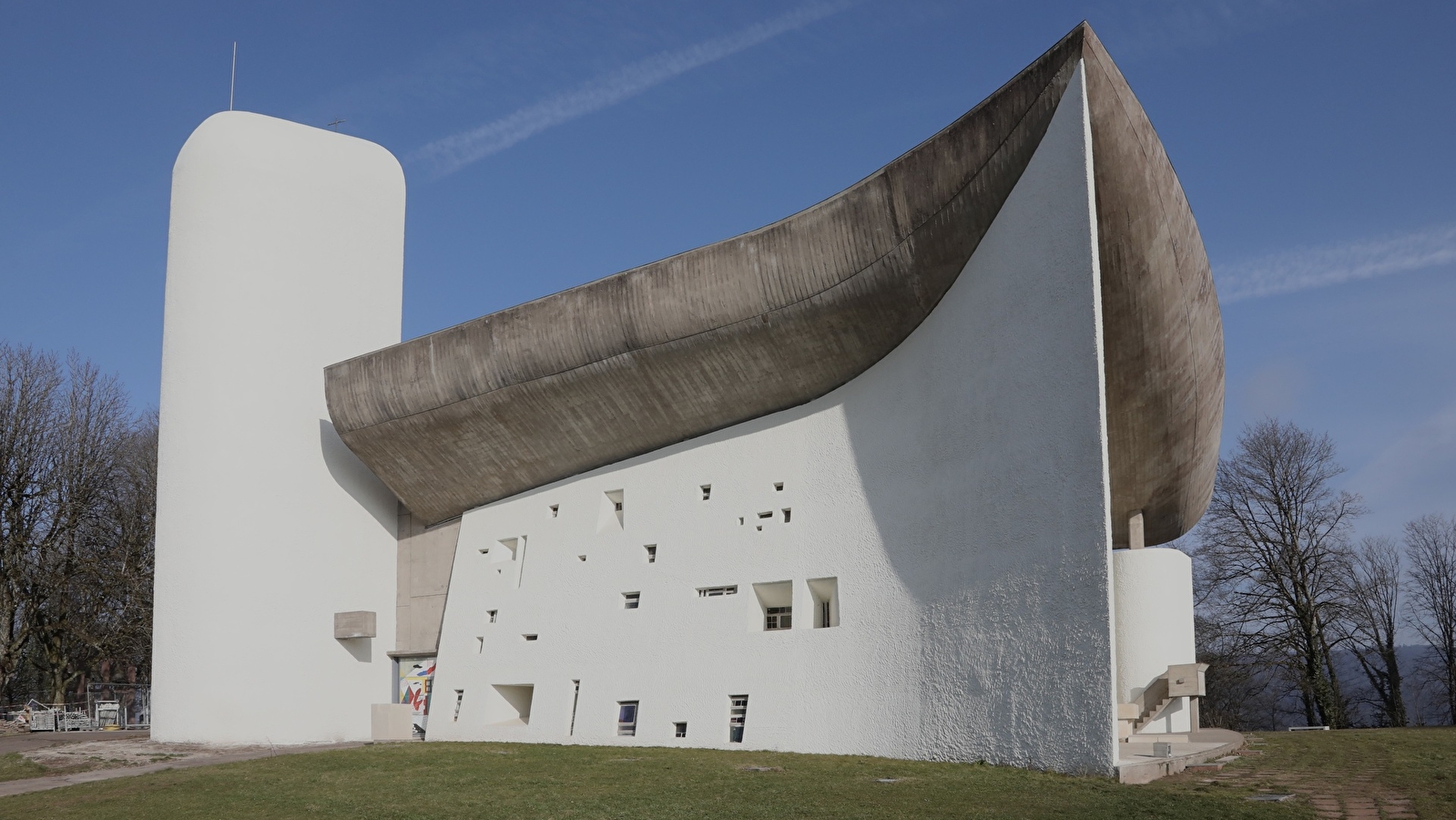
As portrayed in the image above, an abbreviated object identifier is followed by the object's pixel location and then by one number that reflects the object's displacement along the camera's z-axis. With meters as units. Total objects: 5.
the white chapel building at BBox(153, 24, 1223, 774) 13.34
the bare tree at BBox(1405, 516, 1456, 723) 28.91
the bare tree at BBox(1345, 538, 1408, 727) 27.86
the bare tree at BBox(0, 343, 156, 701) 29.56
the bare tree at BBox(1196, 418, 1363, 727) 26.95
